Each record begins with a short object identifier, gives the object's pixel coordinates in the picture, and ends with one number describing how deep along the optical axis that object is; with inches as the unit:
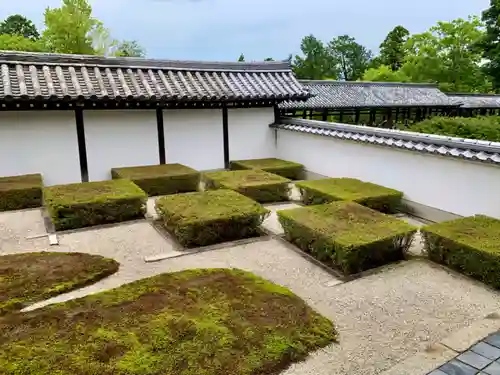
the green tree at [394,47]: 1689.8
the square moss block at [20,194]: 297.9
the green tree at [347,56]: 2027.6
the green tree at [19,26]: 1658.5
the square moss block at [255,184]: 320.8
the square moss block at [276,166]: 401.7
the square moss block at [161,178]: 345.7
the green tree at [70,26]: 1079.6
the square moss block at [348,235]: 196.7
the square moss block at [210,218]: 230.4
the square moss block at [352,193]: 287.4
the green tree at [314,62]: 1863.9
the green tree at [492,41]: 908.0
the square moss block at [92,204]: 257.8
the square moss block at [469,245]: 181.5
